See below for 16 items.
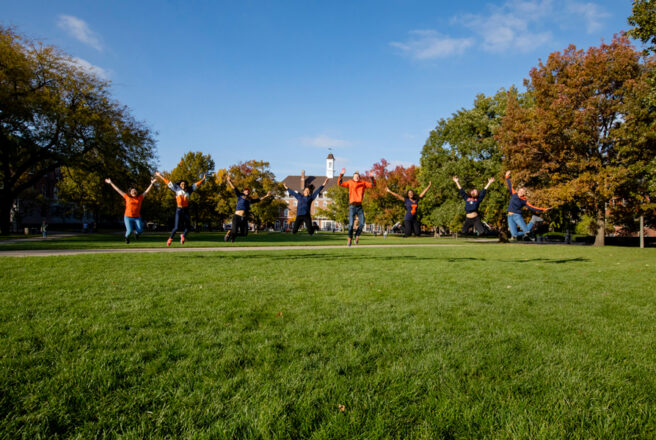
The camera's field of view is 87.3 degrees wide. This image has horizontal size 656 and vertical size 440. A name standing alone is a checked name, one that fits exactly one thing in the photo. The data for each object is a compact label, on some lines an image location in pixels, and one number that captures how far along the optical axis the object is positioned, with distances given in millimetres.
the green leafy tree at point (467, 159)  33562
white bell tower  128625
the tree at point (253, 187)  49469
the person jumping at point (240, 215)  13070
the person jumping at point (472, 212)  12352
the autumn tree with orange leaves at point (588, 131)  23312
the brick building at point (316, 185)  116844
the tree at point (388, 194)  47550
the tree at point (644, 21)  16852
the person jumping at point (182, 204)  12523
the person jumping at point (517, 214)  11905
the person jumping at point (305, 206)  12852
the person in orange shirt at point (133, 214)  12734
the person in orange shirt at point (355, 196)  12391
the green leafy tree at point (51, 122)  26141
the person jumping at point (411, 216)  12742
